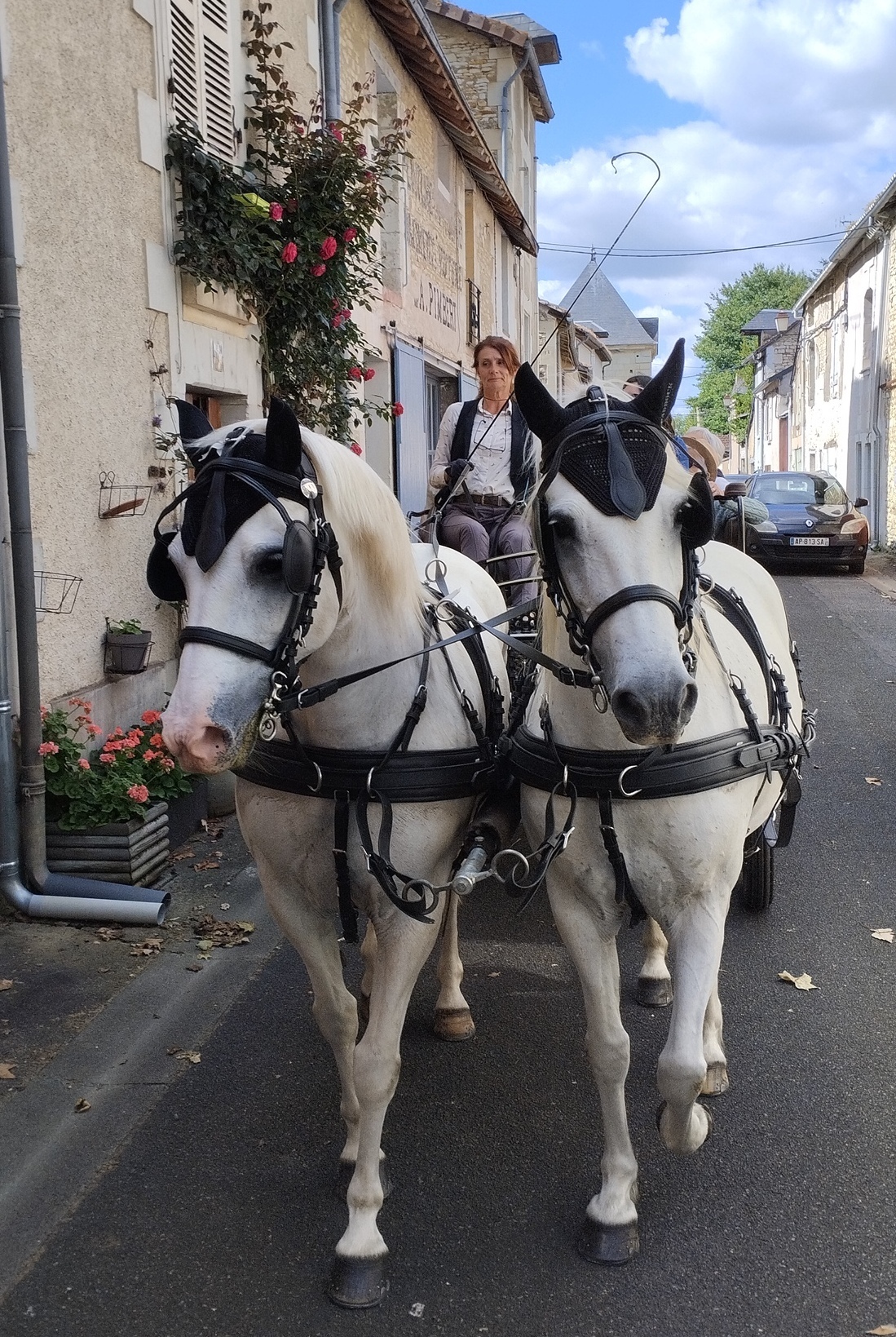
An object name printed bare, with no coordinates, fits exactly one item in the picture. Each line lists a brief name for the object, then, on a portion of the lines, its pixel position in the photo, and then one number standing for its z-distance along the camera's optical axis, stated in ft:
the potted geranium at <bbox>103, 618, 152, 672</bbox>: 17.66
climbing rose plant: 20.62
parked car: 59.00
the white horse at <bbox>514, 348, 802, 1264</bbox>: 6.64
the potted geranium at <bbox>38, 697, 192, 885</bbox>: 15.15
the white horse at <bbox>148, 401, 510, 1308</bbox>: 6.66
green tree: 218.38
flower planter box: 15.12
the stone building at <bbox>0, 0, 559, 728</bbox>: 15.83
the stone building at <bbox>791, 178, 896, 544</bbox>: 73.67
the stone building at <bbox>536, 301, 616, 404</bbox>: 85.09
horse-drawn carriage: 6.73
